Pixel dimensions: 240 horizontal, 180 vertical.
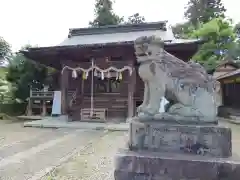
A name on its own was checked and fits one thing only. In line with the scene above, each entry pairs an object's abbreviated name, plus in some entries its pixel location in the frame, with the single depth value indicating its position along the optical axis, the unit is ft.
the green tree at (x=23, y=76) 50.90
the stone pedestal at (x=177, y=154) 9.39
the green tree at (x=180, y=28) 92.73
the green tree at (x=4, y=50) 60.83
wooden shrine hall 36.22
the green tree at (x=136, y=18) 106.07
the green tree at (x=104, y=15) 76.02
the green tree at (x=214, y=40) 59.79
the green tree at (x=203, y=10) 96.84
